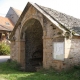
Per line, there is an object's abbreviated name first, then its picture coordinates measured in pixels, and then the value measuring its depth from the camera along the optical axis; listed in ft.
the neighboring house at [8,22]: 57.61
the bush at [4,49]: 47.17
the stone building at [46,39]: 21.06
